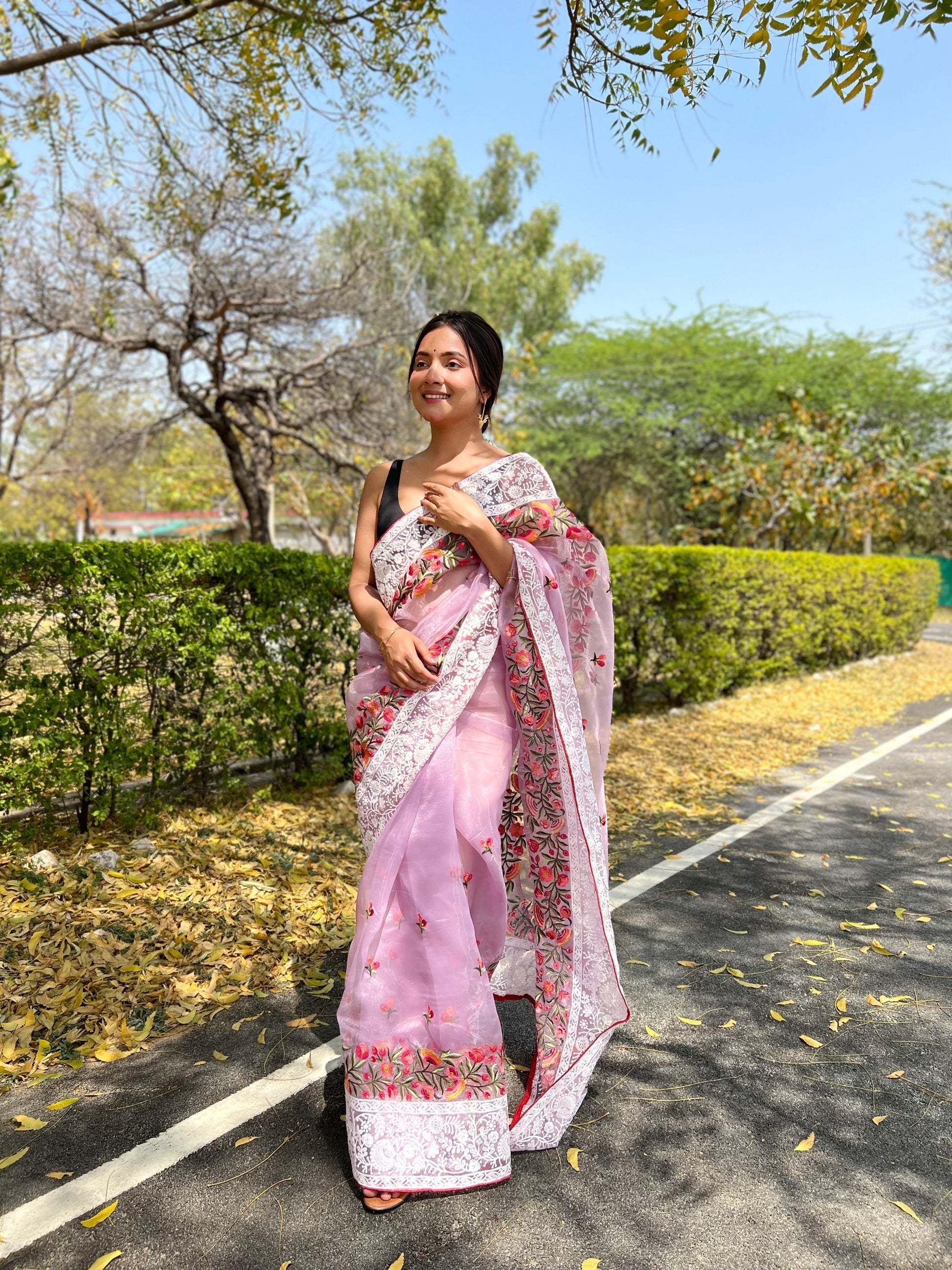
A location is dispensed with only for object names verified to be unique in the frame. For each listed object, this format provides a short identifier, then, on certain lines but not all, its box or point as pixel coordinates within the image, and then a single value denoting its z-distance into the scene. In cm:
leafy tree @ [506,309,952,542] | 2409
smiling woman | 240
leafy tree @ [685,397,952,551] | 1775
